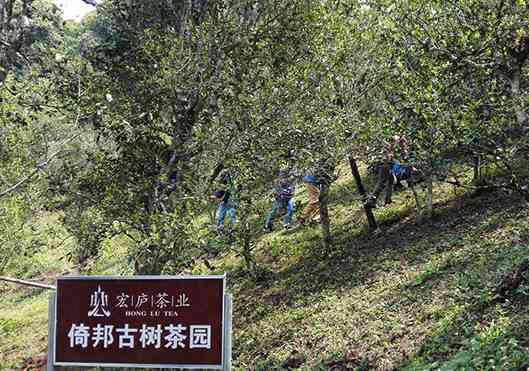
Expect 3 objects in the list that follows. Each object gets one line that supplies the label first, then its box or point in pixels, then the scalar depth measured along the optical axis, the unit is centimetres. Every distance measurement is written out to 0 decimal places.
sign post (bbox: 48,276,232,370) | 640
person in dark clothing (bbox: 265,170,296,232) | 1065
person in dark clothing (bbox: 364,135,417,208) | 1441
